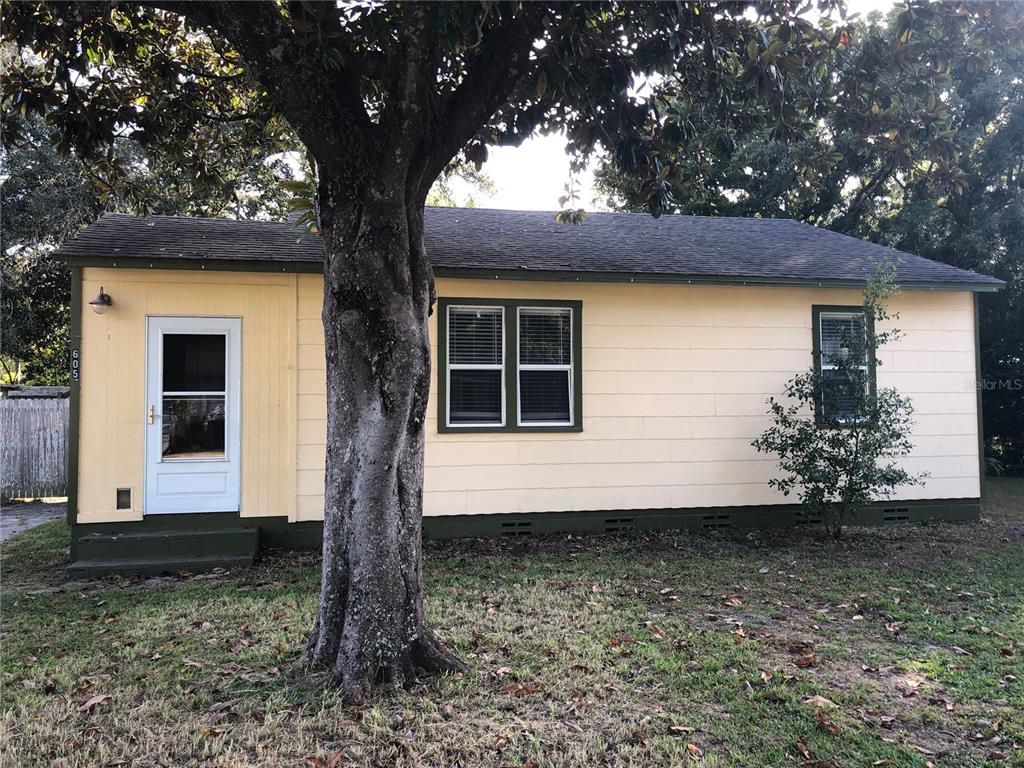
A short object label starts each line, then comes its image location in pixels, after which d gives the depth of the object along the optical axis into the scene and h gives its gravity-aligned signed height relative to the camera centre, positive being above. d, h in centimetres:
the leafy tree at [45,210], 1437 +424
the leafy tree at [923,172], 546 +304
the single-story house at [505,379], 695 +29
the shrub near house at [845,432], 733 -34
